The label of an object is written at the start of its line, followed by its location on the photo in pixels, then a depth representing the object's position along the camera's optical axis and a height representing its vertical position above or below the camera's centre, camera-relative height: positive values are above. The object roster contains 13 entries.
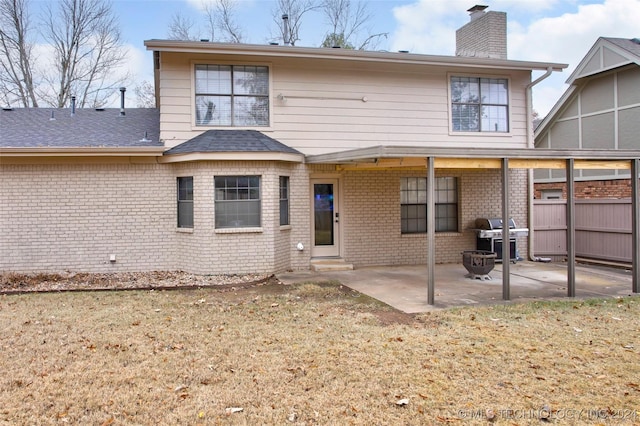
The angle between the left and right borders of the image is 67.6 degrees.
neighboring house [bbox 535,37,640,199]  14.48 +3.22
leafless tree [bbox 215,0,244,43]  24.92 +10.08
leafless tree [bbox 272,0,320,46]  24.22 +10.31
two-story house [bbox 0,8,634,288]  10.34 +1.01
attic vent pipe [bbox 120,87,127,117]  13.17 +3.17
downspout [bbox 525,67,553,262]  12.62 +1.70
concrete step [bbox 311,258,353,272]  11.27 -1.30
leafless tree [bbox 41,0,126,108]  22.39 +7.89
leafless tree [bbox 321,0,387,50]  23.70 +9.61
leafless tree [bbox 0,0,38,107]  21.17 +6.97
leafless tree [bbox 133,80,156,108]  24.86 +6.21
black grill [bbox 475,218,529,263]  11.90 -0.65
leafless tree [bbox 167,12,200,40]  24.61 +9.51
